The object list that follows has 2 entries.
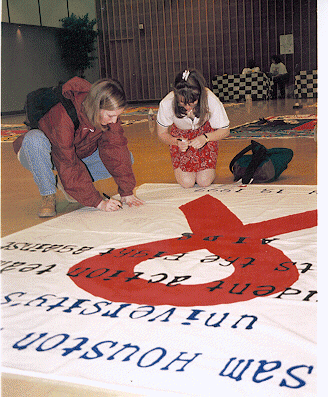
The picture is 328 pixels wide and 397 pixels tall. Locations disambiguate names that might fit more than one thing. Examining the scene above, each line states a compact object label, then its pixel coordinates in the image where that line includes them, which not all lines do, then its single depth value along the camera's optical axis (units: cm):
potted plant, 1059
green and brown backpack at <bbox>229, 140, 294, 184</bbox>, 242
